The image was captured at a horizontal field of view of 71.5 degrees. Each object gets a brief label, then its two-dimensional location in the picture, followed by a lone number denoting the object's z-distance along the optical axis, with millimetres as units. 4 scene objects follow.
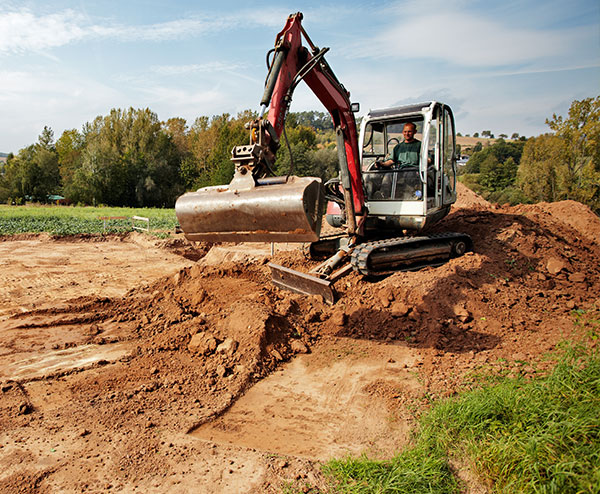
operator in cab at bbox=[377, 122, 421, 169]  7646
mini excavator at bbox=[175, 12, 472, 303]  4551
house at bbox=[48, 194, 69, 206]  53494
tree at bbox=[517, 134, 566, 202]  24439
